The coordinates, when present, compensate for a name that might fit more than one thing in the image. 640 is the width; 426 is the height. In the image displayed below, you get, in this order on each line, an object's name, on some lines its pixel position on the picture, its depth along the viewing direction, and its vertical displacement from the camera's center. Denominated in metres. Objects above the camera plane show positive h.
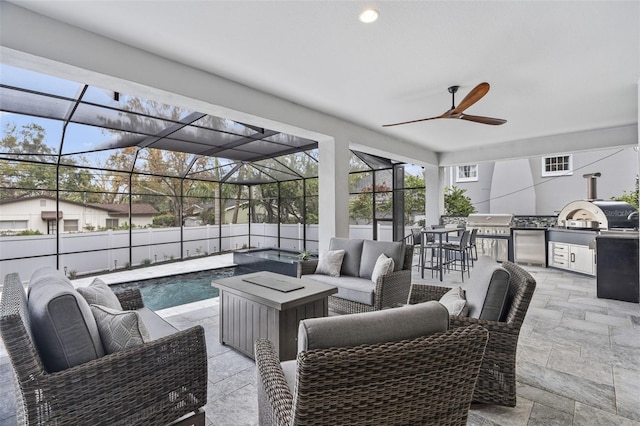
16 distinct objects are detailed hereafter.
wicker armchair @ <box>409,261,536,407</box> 1.87 -0.84
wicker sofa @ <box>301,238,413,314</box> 3.42 -0.79
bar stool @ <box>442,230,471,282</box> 5.93 -0.60
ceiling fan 3.14 +1.30
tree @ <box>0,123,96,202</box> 5.39 +1.00
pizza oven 5.79 +0.02
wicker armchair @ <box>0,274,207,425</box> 1.18 -0.75
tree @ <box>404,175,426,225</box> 8.16 +0.53
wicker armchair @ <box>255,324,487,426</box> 0.96 -0.57
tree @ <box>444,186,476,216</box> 11.15 +0.49
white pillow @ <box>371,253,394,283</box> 3.51 -0.60
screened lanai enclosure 4.89 +0.85
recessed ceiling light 2.44 +1.67
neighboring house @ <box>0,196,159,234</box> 6.02 +0.04
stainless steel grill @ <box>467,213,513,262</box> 7.41 -0.45
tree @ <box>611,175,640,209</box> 8.15 +0.51
